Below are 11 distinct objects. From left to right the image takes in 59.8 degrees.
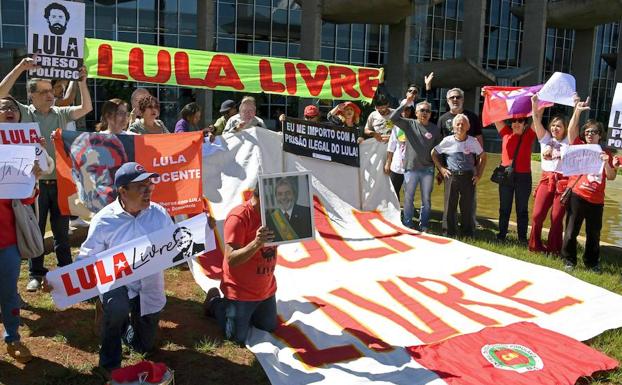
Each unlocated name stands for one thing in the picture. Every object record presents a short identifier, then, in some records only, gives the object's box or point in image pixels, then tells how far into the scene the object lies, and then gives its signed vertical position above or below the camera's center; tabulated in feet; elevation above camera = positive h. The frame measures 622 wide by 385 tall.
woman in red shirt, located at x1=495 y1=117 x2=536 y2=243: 23.79 -1.51
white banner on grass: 13.37 -5.44
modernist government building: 88.58 +15.68
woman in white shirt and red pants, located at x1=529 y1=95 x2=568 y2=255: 21.81 -2.12
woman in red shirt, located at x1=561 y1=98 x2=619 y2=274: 20.29 -2.71
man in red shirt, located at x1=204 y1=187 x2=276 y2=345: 13.02 -4.16
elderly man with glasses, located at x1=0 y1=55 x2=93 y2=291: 16.44 -0.74
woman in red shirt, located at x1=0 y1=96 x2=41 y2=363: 12.42 -4.02
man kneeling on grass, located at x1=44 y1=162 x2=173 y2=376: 11.72 -2.54
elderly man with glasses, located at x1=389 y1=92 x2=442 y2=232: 25.02 -1.41
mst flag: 12.32 -5.58
